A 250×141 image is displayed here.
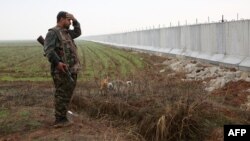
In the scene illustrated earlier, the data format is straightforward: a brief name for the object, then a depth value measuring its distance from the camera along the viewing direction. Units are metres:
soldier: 7.54
